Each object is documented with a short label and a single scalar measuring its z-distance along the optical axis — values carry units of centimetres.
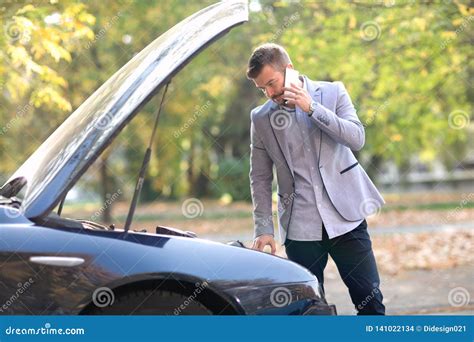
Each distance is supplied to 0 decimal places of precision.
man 766
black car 537
